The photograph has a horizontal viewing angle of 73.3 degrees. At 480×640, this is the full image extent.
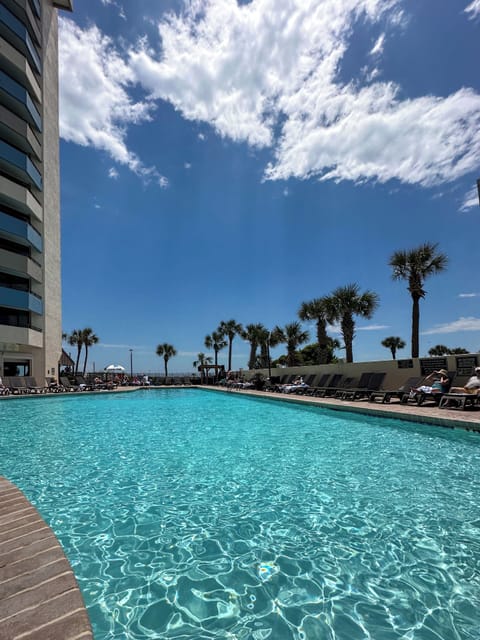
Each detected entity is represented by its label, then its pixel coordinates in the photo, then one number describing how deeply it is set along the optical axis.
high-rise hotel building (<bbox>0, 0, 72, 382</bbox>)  20.78
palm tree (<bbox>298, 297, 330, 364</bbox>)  24.44
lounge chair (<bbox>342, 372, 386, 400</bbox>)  13.44
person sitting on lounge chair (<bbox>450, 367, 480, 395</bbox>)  9.08
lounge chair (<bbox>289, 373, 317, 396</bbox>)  17.21
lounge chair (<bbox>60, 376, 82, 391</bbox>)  22.91
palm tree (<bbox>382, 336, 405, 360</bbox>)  49.42
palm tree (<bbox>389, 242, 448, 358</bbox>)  16.48
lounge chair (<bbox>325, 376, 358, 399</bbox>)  14.73
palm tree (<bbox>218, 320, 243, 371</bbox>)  41.62
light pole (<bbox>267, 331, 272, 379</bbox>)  27.46
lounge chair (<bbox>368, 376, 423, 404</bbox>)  11.80
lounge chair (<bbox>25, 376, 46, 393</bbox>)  20.32
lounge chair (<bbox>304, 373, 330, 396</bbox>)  18.96
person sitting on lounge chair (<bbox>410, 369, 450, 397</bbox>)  10.61
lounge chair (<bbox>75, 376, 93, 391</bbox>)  24.11
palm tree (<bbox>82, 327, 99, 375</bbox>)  47.72
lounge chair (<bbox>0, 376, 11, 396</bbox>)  18.26
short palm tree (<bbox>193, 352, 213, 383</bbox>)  46.94
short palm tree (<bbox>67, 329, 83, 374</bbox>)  47.63
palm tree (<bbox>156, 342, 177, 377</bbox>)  47.62
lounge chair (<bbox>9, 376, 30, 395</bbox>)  18.90
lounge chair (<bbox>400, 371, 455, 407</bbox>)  10.51
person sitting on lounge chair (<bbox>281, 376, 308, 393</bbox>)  17.68
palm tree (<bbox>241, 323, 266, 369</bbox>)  36.31
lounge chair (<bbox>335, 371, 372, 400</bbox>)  14.31
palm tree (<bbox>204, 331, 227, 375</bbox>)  43.25
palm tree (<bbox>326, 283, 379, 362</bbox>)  20.41
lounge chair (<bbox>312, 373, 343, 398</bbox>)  15.64
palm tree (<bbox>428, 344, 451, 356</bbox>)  42.42
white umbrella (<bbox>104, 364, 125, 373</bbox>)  31.38
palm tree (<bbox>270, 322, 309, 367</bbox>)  30.70
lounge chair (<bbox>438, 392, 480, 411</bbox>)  8.98
